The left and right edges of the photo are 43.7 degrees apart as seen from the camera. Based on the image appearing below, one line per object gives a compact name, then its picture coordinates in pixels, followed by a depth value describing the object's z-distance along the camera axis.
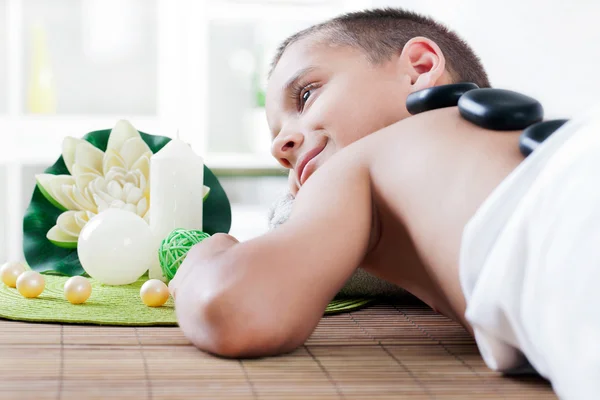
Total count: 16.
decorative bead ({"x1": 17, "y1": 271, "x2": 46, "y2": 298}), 1.13
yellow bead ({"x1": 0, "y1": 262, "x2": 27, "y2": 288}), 1.26
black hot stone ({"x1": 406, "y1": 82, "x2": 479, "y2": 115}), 0.95
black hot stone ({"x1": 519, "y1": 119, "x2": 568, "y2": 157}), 0.74
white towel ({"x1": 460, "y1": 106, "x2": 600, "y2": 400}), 0.59
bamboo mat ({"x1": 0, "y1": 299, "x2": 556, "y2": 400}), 0.68
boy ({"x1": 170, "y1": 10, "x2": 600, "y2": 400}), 0.70
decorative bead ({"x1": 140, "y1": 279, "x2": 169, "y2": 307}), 1.09
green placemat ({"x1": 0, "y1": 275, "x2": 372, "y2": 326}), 0.97
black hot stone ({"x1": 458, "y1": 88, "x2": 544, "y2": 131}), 0.81
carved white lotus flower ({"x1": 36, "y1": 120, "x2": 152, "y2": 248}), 1.45
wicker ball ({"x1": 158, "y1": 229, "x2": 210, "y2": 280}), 1.20
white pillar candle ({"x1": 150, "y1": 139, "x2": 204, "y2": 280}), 1.36
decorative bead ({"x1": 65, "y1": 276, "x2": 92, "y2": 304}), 1.08
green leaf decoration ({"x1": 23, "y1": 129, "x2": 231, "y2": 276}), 1.45
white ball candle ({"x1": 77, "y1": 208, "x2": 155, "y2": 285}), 1.26
